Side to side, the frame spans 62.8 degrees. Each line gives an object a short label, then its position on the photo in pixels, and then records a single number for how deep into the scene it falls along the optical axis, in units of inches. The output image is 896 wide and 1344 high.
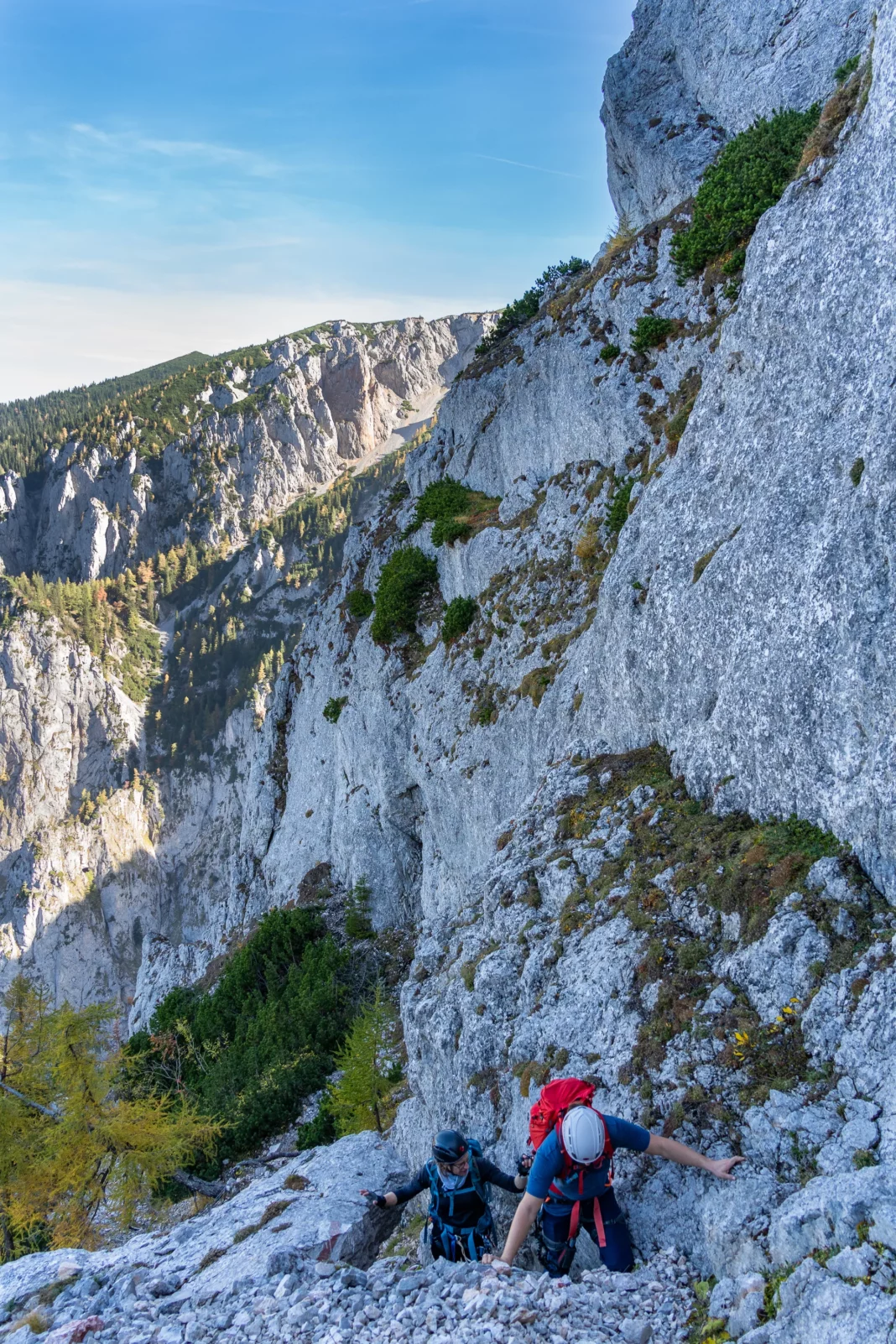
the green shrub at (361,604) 1595.7
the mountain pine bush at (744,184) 701.3
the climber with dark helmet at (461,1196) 314.2
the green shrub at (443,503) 1289.4
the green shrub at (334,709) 1567.4
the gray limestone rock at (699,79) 890.7
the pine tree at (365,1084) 713.6
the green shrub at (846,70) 721.6
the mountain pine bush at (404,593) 1346.0
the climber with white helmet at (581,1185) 270.7
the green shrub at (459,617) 1111.0
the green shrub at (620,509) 805.2
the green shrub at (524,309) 1471.5
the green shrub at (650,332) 885.8
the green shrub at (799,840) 339.9
